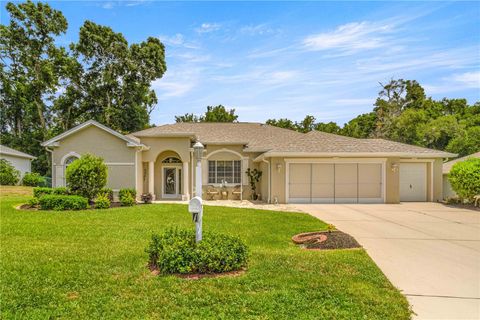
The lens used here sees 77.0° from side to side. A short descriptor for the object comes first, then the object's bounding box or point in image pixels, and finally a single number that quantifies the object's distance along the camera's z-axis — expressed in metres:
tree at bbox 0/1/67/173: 30.48
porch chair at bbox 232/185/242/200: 19.56
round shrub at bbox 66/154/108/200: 14.54
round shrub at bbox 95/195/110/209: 14.19
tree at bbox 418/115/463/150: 28.98
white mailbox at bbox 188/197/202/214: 5.53
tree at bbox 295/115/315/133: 37.88
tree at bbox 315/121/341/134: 38.66
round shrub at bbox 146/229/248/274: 5.12
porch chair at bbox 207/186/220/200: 19.27
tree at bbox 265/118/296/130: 36.81
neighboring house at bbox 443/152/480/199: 18.50
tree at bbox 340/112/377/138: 39.94
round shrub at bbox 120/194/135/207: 15.24
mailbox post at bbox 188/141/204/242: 5.54
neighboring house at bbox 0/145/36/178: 25.79
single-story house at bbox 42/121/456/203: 16.95
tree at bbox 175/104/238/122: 36.00
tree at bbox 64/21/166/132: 32.44
